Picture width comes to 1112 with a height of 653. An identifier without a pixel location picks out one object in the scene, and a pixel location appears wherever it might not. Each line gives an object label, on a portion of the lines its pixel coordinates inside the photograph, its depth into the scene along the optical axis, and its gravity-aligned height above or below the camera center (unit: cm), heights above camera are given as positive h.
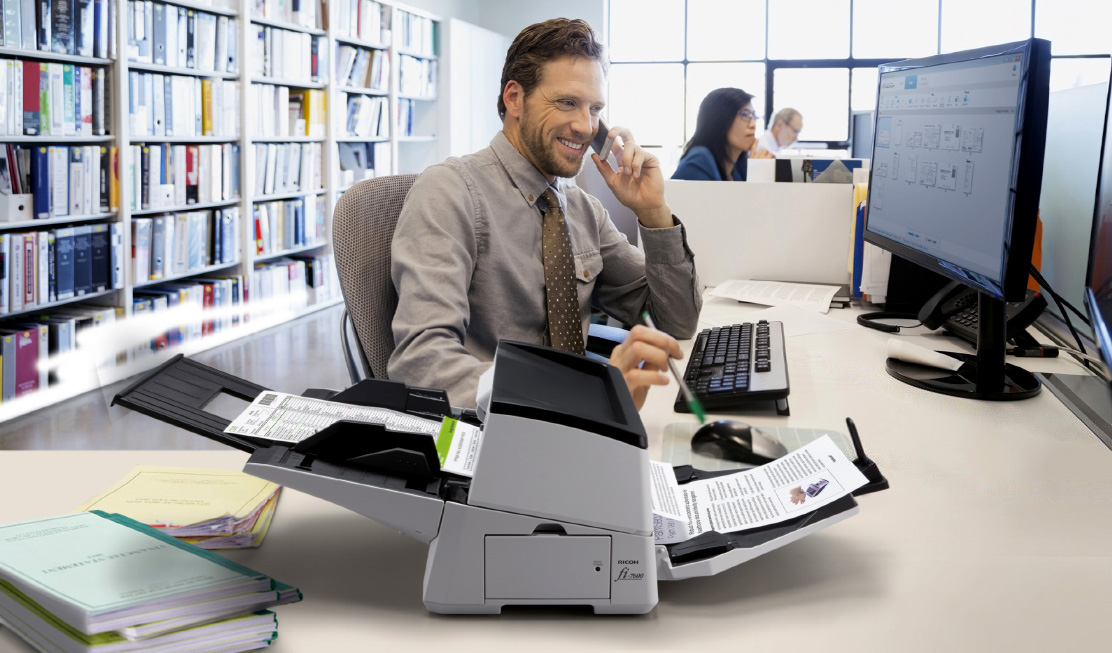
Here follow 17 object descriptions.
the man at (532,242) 146 -10
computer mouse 107 -29
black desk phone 171 -22
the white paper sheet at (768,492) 85 -28
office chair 153 -14
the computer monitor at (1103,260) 118 -8
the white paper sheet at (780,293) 212 -23
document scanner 69 -23
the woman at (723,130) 433 +26
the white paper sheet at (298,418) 81 -21
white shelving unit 377 +16
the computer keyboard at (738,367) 130 -26
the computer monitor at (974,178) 122 +3
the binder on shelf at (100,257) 390 -36
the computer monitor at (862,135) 509 +31
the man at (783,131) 728 +44
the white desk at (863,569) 72 -32
